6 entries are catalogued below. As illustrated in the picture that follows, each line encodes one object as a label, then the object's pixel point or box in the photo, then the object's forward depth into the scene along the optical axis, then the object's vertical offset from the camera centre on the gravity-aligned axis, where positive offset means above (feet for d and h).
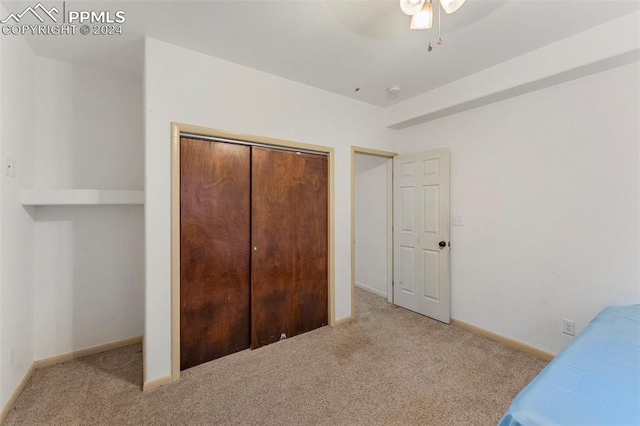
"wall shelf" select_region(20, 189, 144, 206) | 6.55 +0.46
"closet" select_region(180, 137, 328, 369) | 7.27 -1.00
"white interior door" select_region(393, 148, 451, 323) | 10.08 -0.82
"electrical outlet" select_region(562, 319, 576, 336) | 7.26 -3.14
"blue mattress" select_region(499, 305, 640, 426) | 3.06 -2.31
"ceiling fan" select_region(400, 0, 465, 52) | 4.40 +3.50
